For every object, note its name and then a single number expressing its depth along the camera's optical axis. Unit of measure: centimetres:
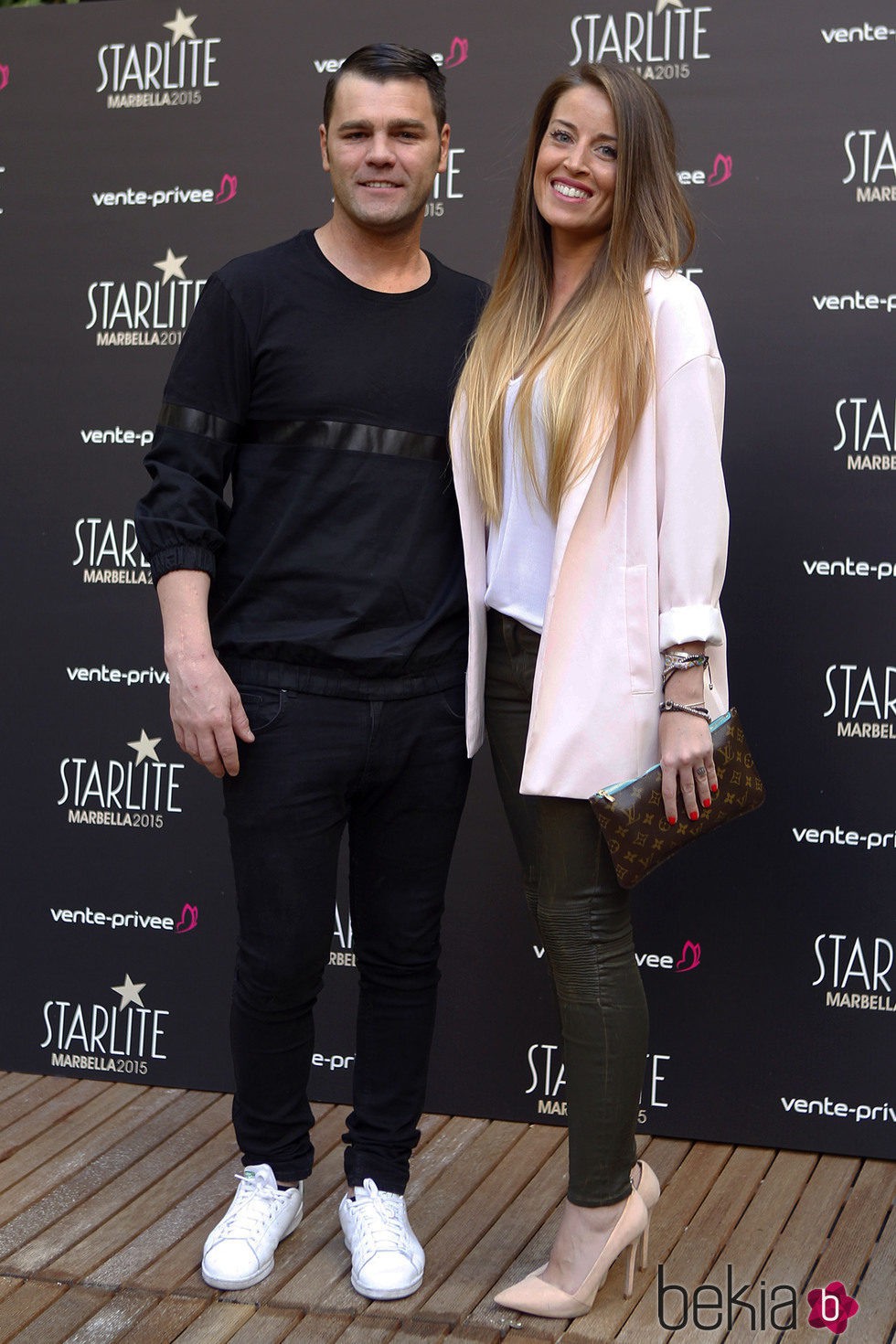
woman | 193
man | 209
